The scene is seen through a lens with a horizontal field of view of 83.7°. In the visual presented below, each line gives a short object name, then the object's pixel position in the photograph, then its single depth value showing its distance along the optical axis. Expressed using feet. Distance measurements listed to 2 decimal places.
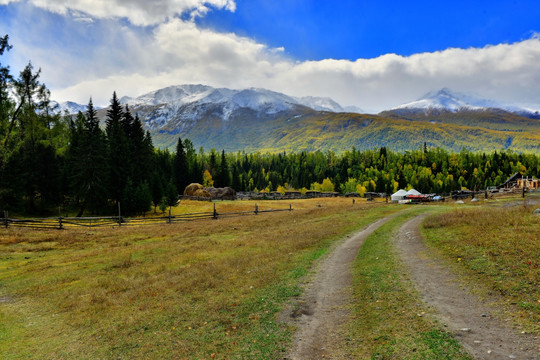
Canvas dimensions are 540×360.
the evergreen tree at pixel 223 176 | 398.52
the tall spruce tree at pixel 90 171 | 180.14
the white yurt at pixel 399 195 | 283.79
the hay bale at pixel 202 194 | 305.73
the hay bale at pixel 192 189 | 311.68
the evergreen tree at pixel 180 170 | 344.92
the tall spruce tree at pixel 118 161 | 197.67
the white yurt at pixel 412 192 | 276.33
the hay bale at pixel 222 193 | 328.49
